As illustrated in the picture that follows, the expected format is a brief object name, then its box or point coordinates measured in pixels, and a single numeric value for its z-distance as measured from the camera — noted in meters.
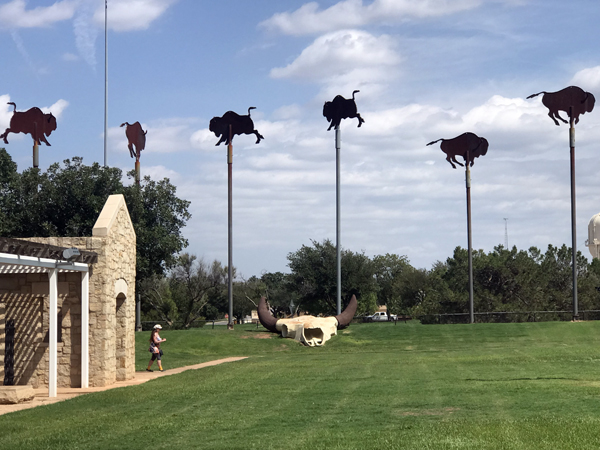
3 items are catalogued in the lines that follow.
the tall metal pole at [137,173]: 47.17
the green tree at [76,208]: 42.12
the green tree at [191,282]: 74.12
